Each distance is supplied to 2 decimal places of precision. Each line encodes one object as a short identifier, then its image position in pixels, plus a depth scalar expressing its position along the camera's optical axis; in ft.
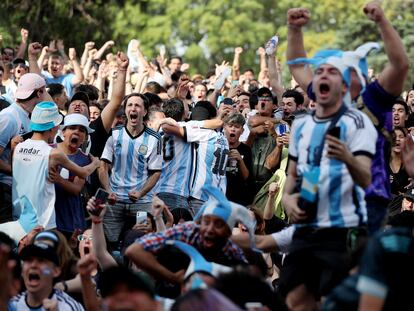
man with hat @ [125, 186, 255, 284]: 32.63
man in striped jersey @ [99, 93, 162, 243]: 47.09
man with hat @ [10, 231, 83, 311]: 33.04
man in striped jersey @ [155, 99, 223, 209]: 48.93
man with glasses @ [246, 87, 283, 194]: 53.31
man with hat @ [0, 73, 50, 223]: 43.45
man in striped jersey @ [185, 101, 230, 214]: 49.21
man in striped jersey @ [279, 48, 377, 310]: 30.12
